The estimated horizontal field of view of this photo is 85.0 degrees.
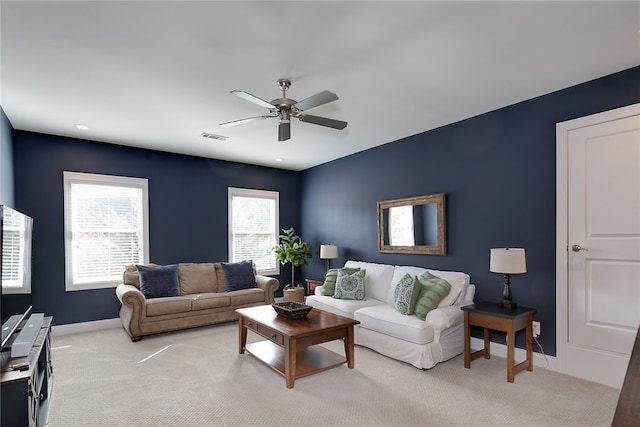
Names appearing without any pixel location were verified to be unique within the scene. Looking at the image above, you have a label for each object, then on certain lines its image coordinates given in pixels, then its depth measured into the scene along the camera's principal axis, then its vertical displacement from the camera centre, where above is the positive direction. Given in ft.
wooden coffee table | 10.00 -3.80
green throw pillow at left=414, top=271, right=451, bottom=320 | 11.80 -2.81
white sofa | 11.09 -3.78
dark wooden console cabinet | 5.84 -3.14
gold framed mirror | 14.44 -0.53
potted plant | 20.03 -2.46
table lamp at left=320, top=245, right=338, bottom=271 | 19.17 -2.04
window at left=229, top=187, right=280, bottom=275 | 20.81 -0.76
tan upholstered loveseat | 14.19 -3.88
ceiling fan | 8.85 +2.89
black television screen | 6.87 -1.04
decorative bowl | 11.54 -3.23
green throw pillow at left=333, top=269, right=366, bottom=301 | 15.14 -3.17
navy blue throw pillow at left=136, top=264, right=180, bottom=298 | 15.48 -3.01
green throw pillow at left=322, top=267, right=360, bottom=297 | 15.93 -3.18
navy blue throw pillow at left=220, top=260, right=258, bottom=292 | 17.76 -3.15
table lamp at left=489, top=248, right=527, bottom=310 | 10.62 -1.58
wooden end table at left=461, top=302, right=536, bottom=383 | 9.98 -3.35
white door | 9.52 -0.96
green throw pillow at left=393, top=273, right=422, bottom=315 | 12.19 -2.88
